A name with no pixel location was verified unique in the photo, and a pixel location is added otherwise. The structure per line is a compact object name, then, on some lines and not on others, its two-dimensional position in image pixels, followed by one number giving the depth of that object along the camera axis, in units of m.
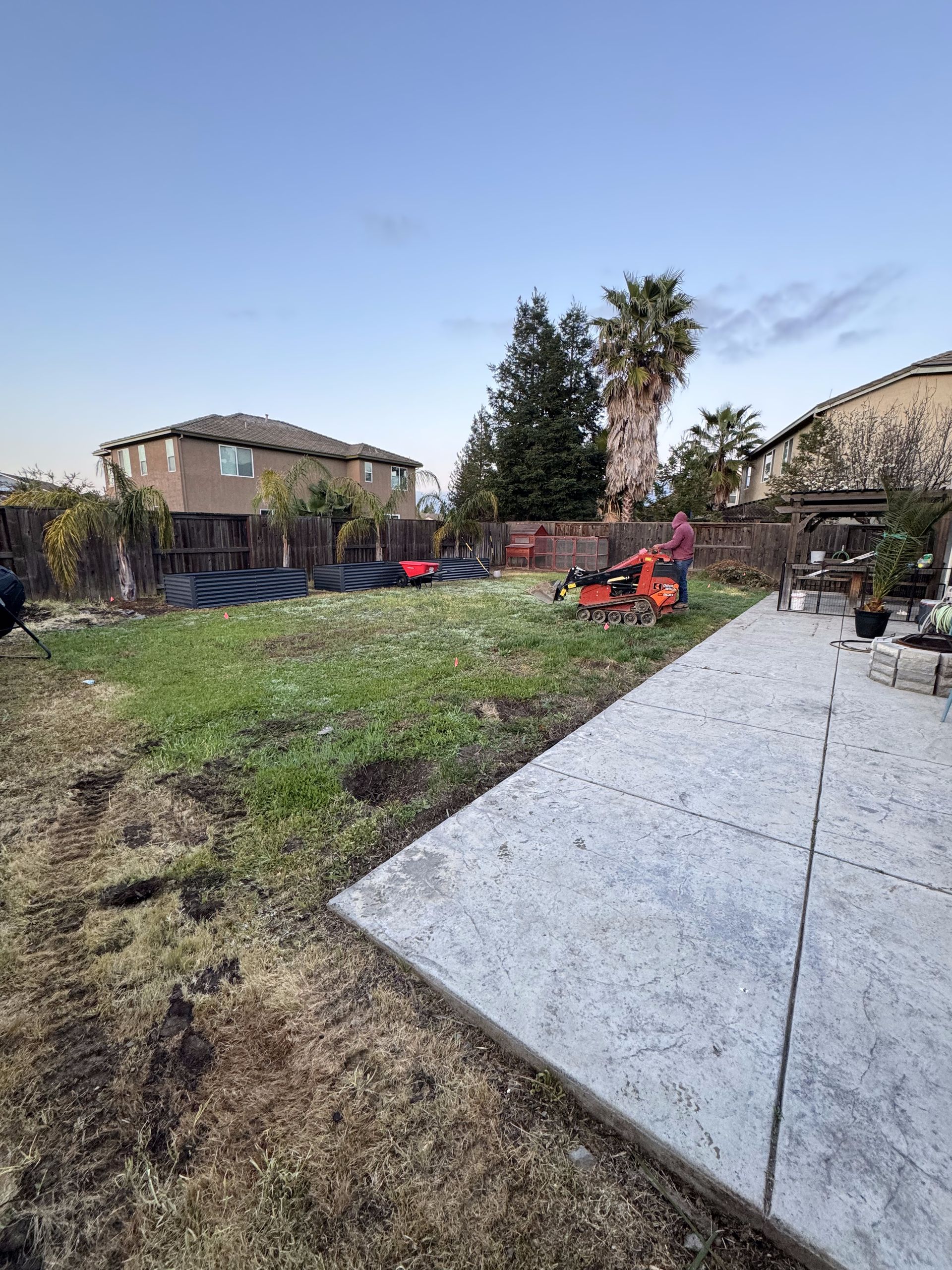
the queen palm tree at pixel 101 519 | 8.85
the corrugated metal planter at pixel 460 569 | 15.05
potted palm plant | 7.01
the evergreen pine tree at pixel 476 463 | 33.94
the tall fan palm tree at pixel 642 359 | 17.80
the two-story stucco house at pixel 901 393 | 14.89
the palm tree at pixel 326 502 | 15.83
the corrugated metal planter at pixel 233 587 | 9.80
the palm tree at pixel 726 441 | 24.78
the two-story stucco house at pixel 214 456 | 19.03
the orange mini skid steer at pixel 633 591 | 7.76
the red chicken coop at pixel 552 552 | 18.94
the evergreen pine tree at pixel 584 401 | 28.53
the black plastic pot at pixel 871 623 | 6.92
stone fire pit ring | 4.59
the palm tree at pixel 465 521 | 17.12
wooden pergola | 9.01
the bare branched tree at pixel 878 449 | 13.32
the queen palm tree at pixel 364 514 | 13.89
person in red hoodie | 8.25
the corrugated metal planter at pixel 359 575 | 12.51
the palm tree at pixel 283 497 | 11.82
